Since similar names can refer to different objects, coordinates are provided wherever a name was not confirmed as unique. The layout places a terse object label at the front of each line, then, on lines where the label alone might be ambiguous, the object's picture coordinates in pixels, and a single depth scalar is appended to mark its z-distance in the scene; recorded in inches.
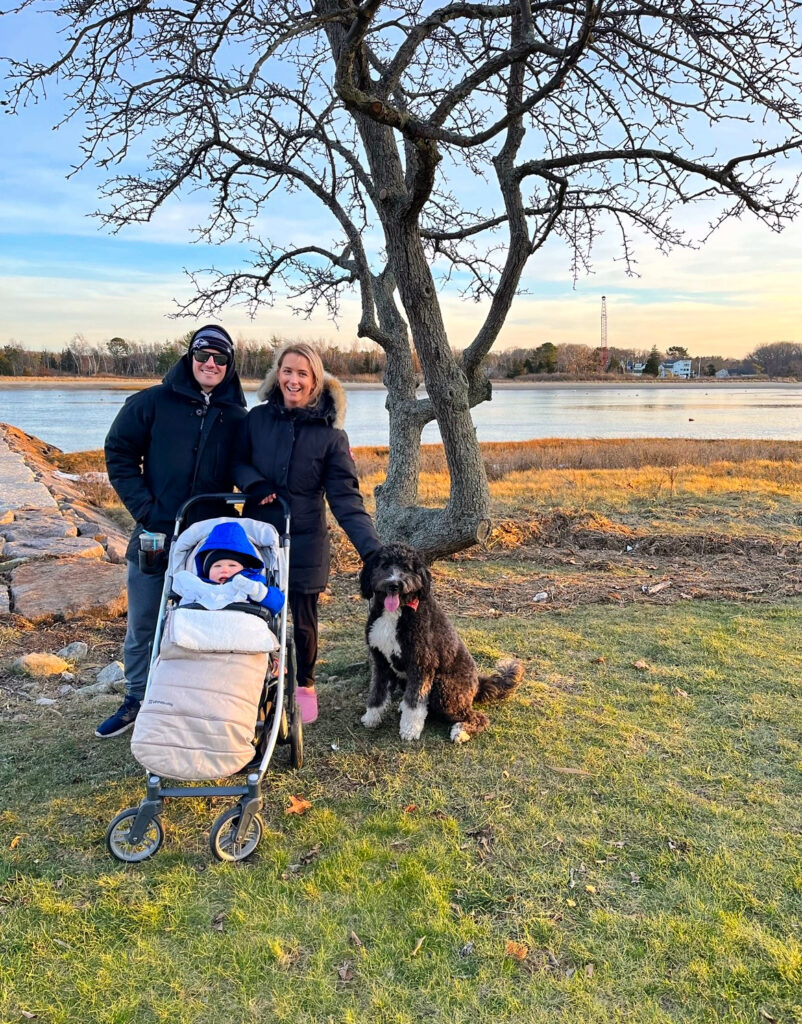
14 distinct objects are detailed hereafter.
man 142.1
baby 121.4
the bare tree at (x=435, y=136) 164.7
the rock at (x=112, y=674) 183.2
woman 144.3
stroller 106.9
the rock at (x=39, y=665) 187.6
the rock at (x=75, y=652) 201.5
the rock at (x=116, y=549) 305.0
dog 140.8
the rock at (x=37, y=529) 304.8
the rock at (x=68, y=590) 230.1
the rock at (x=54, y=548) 277.9
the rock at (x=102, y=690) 177.5
